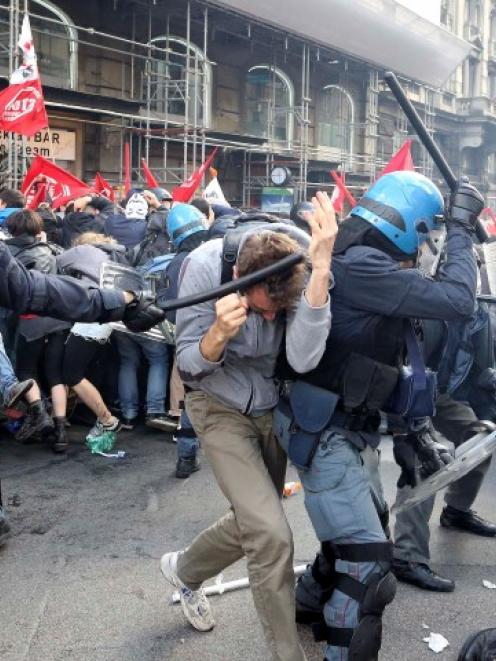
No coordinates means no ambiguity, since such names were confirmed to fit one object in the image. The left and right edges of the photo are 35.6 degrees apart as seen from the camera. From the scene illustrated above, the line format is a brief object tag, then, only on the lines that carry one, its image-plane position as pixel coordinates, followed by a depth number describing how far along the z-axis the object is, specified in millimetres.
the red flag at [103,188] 9945
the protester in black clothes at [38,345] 5141
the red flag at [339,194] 9474
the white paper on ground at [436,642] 3006
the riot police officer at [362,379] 2475
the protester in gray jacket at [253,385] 2434
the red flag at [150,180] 9608
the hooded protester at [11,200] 6832
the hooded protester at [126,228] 7090
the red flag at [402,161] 8164
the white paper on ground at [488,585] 3530
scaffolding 14695
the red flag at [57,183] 8562
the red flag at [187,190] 8312
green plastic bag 5453
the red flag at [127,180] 10022
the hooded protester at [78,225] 7203
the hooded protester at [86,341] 5305
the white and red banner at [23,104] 8773
